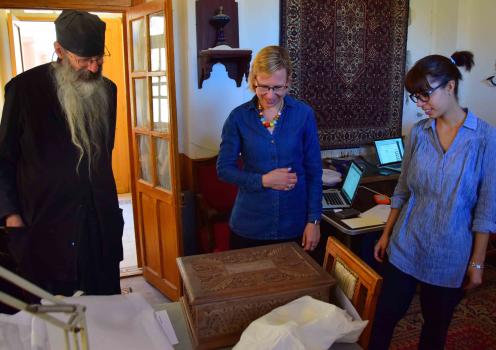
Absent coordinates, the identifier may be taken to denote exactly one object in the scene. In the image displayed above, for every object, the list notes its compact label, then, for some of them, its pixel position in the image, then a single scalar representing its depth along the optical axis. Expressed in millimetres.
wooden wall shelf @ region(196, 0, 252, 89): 2658
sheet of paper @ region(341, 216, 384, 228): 2174
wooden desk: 2154
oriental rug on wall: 3021
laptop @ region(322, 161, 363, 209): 2436
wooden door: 2484
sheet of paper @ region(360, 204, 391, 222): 2296
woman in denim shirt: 1704
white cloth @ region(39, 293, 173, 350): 888
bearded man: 1492
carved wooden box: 1040
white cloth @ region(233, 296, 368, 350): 884
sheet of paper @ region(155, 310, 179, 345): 1086
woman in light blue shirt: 1426
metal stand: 465
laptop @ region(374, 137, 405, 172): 3244
